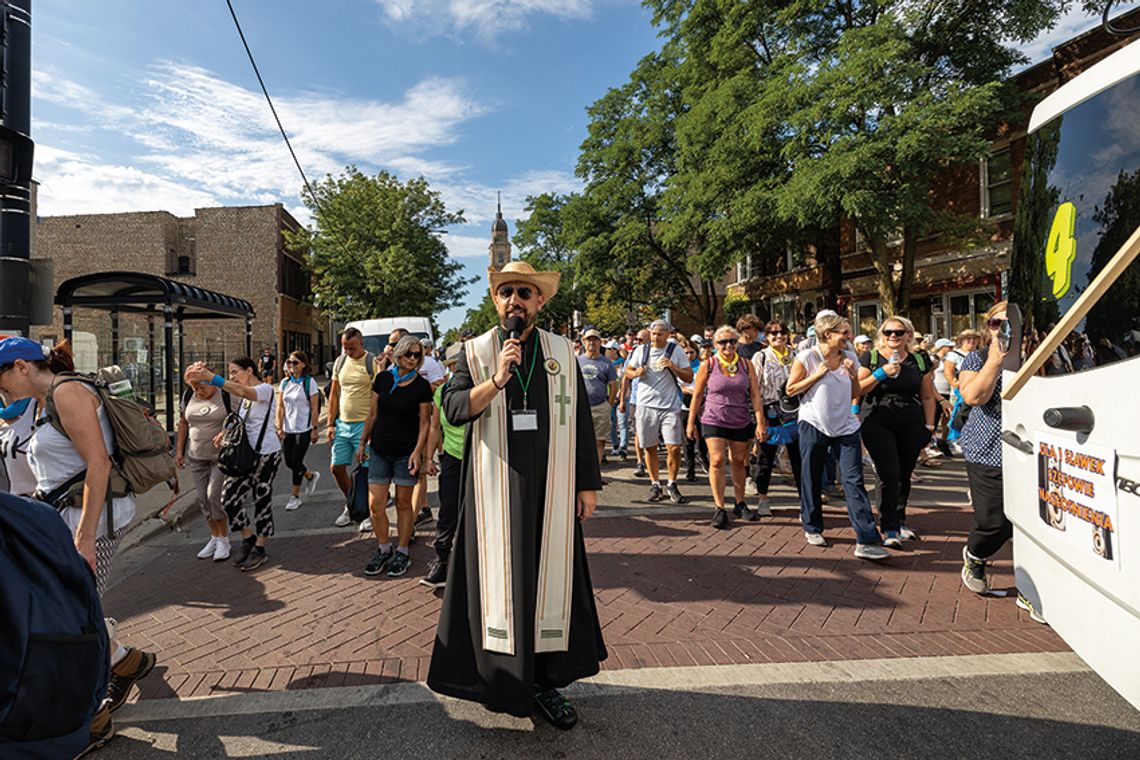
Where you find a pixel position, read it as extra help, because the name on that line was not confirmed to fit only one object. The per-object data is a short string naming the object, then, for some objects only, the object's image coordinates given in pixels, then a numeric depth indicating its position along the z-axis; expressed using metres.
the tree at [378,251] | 26.69
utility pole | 4.45
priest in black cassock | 2.56
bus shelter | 9.98
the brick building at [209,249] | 33.00
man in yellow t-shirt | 5.98
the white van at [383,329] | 16.56
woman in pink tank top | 5.69
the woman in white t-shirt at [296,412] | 6.52
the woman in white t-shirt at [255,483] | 4.92
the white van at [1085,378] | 1.84
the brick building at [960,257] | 16.83
